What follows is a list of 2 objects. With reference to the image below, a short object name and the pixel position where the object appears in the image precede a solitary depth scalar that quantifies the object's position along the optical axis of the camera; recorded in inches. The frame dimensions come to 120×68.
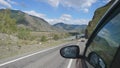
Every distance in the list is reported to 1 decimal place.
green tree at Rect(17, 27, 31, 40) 1006.3
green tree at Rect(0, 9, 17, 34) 987.5
